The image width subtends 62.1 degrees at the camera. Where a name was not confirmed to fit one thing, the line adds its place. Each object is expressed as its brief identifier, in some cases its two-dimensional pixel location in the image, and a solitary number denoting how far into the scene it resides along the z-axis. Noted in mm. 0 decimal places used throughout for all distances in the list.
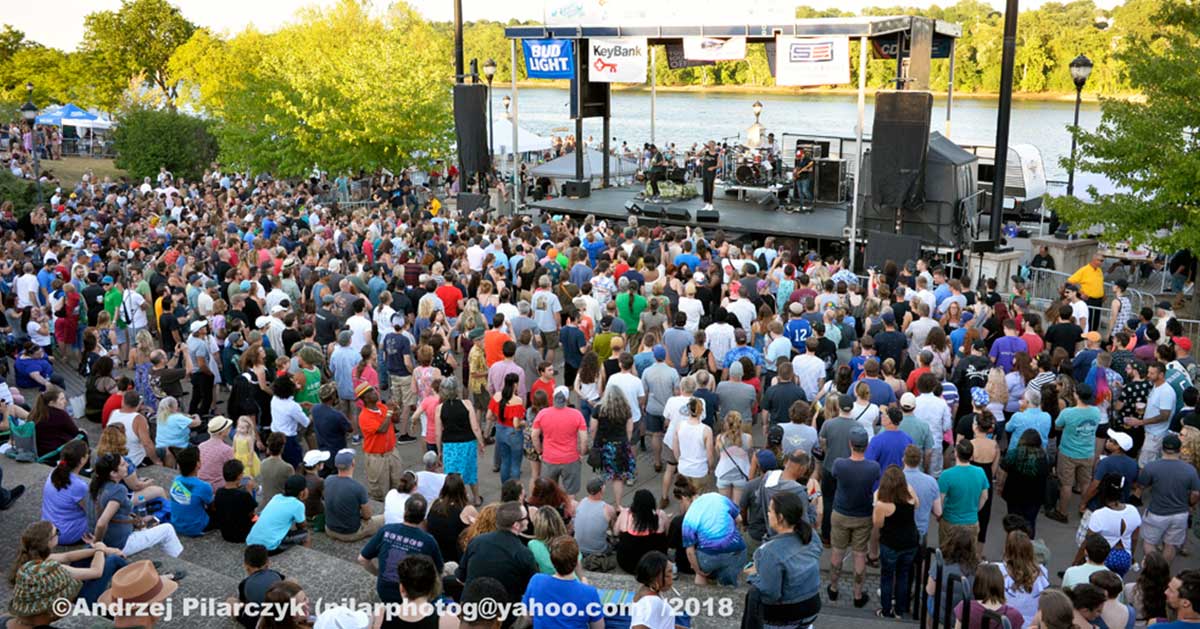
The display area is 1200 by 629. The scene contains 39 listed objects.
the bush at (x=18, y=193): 24141
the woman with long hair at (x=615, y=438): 8312
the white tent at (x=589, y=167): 26802
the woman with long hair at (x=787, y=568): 5668
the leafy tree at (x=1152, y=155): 13391
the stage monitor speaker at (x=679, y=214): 20703
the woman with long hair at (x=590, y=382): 9102
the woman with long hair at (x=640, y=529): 6527
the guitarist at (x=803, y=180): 21219
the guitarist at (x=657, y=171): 22891
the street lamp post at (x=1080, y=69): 17594
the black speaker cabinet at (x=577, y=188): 23578
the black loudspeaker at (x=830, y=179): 21312
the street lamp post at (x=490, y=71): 25609
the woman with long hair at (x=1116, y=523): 6770
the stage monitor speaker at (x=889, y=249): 16141
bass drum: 22984
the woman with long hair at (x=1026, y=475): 7789
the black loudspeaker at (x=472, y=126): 22141
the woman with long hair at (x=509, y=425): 8781
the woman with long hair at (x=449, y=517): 6512
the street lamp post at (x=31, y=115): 23172
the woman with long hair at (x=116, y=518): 6672
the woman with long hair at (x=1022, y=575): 5828
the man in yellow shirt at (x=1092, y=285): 12648
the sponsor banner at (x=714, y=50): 20250
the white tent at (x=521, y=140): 29312
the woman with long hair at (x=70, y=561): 5270
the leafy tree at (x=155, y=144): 31031
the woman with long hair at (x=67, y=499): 6820
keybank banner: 21562
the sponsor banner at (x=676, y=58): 22970
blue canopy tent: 37688
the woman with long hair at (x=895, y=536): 6680
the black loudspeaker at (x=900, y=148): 16078
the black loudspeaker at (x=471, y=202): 22297
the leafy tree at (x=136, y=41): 53469
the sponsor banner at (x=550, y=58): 22406
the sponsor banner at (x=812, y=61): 17484
